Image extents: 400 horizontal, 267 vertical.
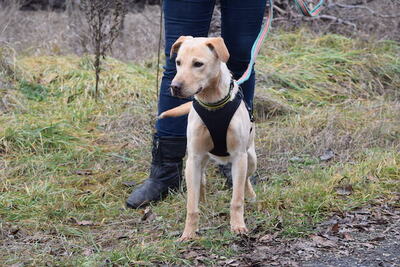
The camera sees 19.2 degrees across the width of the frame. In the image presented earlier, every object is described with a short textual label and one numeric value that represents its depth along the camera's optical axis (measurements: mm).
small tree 12048
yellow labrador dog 6331
